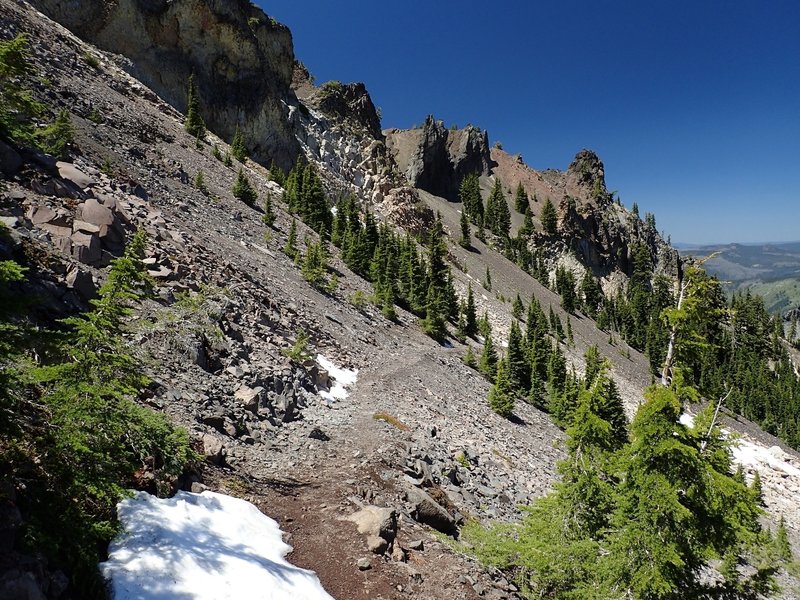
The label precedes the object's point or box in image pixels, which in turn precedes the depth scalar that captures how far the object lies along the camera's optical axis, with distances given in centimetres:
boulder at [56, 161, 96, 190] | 1806
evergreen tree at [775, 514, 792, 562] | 2904
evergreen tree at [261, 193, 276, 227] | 4147
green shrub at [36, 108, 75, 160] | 2021
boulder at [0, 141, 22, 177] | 1583
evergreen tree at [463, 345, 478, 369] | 3947
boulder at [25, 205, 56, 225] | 1452
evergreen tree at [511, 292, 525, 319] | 6694
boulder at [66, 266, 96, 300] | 1272
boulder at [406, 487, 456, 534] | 1180
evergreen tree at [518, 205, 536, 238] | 12675
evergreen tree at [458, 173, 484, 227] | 12531
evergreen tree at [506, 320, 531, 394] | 4362
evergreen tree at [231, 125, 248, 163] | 5484
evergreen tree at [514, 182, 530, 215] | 14000
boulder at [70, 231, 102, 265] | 1479
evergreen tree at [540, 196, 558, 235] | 12992
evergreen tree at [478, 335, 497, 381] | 3828
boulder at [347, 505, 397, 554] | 962
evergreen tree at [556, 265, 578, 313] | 9350
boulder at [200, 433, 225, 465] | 1084
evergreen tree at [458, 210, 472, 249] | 9150
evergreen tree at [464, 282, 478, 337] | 5050
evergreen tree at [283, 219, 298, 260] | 3750
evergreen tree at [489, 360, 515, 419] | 3019
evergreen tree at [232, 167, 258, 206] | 4269
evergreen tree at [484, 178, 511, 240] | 12225
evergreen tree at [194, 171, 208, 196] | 3691
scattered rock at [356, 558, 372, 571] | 899
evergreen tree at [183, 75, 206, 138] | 5175
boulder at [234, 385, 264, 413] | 1439
